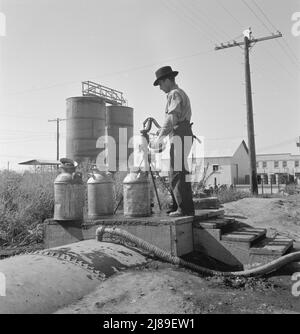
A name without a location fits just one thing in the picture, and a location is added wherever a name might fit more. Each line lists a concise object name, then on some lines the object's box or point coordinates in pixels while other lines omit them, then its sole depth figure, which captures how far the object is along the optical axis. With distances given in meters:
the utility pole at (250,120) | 18.45
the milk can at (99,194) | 5.82
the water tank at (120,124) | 27.51
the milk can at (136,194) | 5.52
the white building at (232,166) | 40.47
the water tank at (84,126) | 24.80
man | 5.19
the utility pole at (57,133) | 47.26
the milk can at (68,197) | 5.53
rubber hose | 4.27
